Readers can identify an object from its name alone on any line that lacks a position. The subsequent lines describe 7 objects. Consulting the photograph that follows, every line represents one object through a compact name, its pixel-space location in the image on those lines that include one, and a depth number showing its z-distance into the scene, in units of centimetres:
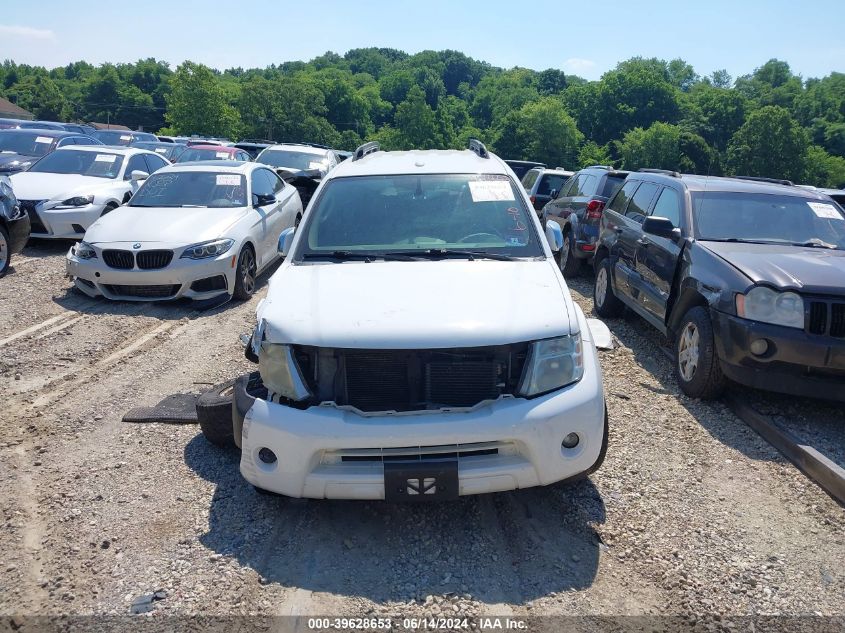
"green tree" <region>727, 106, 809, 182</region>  7525
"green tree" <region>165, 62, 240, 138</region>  5806
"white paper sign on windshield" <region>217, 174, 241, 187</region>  923
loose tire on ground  415
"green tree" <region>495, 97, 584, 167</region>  9288
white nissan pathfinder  315
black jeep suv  477
